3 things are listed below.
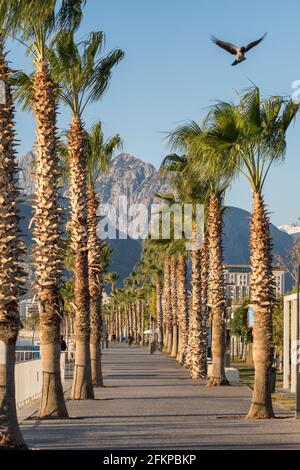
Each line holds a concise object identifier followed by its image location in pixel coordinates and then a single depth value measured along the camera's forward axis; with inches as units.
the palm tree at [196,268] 1736.0
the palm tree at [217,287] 1551.4
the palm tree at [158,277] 3988.7
